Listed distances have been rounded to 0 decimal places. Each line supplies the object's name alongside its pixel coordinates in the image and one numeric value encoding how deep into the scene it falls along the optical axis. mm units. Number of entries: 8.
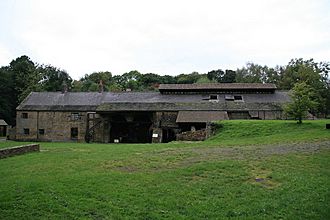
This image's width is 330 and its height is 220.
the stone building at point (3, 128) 59703
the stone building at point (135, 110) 39750
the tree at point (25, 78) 67000
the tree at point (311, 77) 54844
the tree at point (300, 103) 27094
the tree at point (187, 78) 90625
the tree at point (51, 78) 74331
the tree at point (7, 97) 66125
